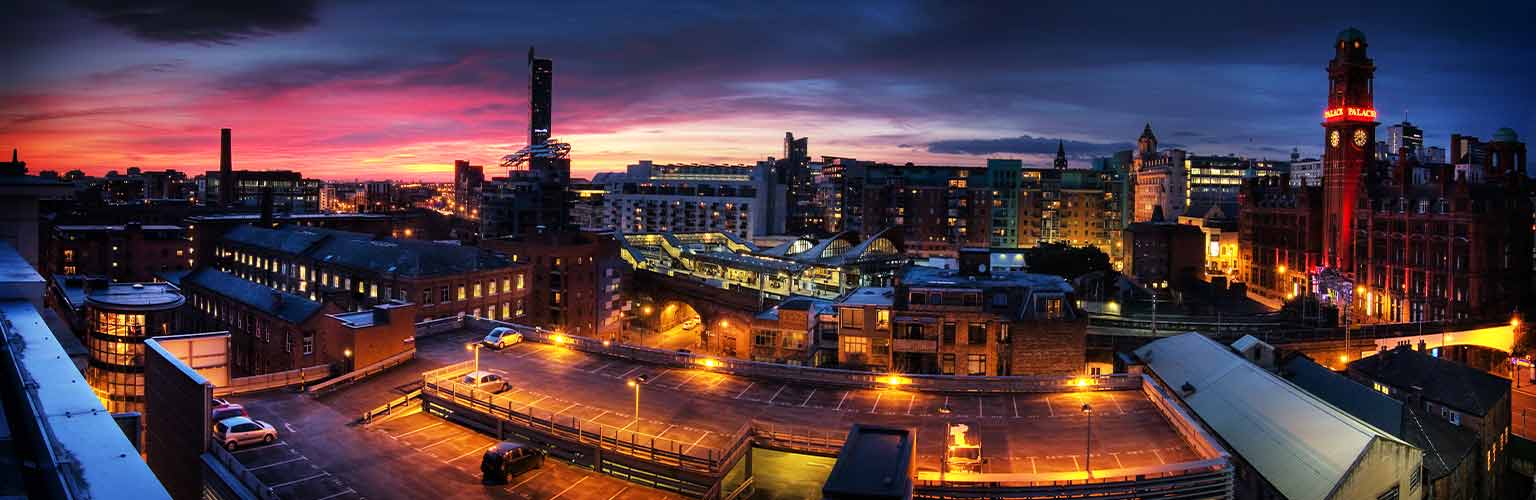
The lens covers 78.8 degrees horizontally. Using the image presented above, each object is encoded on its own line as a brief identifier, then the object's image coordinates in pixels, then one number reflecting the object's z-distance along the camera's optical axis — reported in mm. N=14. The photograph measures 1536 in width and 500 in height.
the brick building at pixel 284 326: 40031
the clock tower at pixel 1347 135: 98625
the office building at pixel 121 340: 54594
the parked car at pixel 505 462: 28531
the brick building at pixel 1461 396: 51781
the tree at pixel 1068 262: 119438
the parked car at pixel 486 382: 36594
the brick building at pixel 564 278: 86250
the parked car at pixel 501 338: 45000
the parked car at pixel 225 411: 30697
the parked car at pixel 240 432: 29297
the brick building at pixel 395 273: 71875
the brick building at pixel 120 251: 106875
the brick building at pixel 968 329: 57594
